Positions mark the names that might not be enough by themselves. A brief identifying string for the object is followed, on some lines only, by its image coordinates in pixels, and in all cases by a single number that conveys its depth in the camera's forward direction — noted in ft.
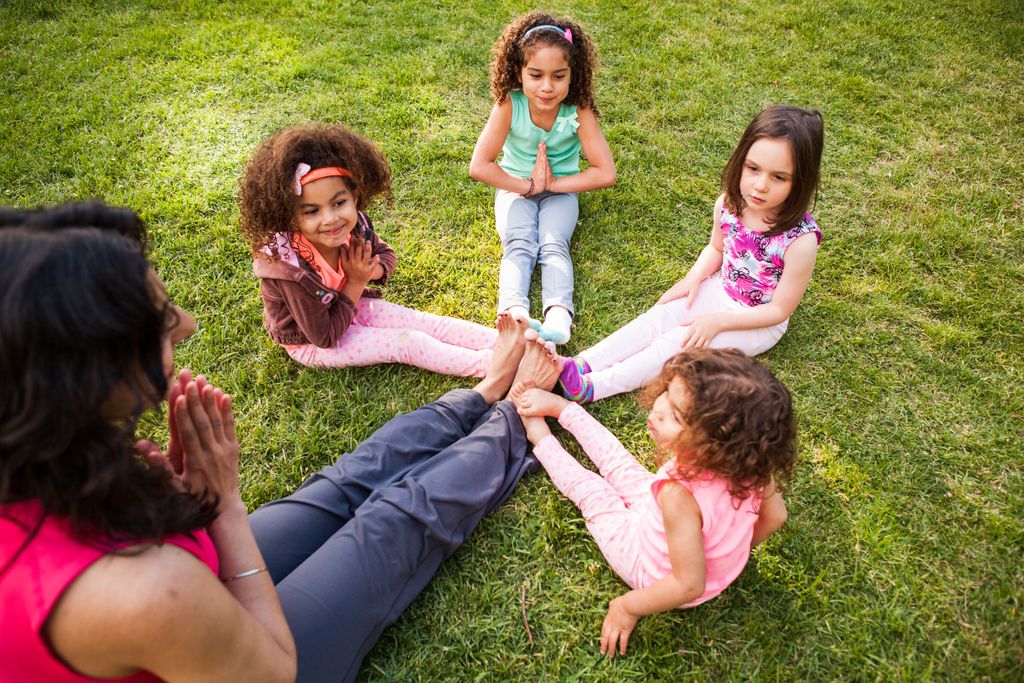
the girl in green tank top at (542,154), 10.41
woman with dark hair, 3.59
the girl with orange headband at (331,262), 8.55
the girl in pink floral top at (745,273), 8.74
